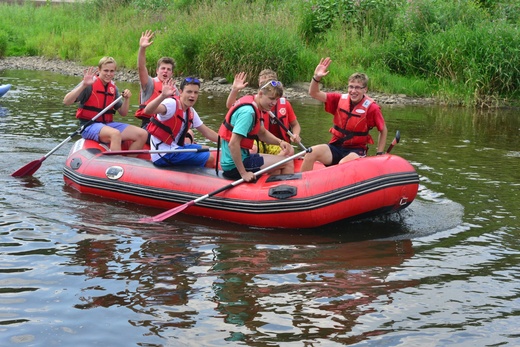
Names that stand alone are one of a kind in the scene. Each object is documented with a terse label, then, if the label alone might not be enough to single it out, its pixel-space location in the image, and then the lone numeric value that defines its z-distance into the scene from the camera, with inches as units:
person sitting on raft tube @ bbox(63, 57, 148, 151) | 308.0
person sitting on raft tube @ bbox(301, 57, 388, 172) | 270.4
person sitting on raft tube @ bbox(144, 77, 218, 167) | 270.8
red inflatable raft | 240.8
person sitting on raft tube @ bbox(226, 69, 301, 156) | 285.0
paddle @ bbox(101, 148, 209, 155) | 275.4
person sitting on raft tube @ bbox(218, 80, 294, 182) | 247.3
